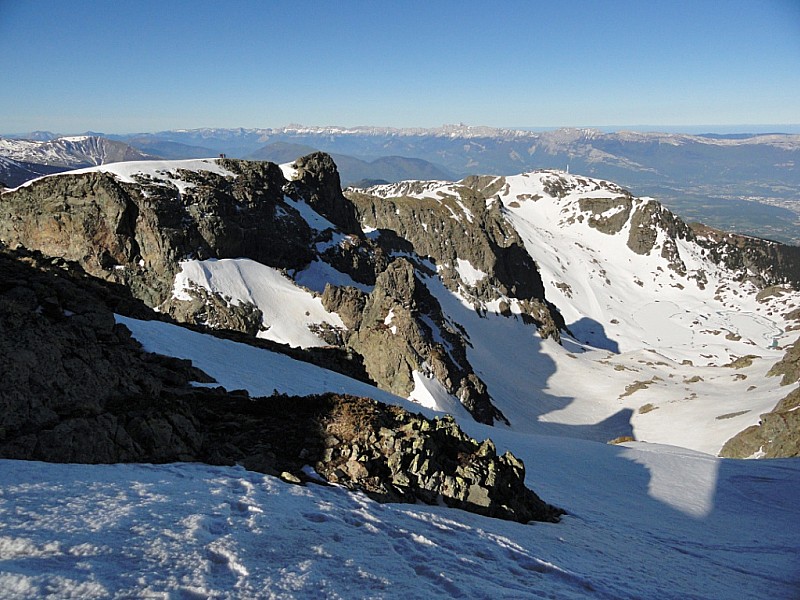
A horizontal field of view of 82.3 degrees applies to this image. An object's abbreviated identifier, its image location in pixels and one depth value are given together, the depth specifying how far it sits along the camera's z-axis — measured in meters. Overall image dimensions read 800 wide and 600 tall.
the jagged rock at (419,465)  12.15
